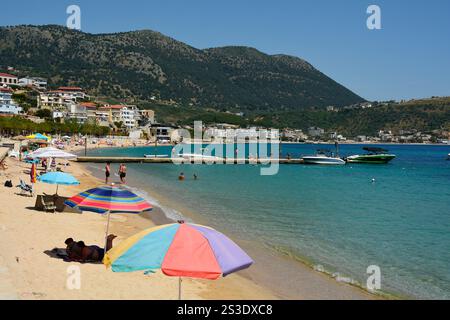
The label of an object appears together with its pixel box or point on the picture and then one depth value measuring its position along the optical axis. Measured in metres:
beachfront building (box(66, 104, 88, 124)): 132.38
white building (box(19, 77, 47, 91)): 162.57
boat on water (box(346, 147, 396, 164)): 83.50
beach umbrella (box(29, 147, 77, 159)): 24.89
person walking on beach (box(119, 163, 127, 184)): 36.05
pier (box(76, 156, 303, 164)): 61.02
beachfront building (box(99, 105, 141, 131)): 152.50
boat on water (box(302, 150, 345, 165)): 76.31
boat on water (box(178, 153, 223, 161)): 68.88
